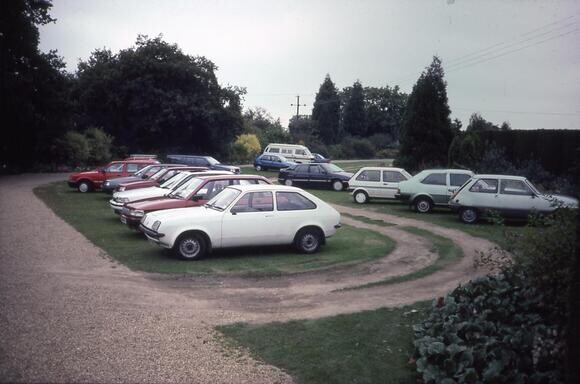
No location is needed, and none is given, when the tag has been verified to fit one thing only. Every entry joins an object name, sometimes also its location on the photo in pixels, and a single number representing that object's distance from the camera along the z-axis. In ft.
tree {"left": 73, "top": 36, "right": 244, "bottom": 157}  143.54
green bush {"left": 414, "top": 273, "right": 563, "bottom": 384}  17.29
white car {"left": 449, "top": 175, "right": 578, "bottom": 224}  53.47
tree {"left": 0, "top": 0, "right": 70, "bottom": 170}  106.32
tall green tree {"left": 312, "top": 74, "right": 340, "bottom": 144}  254.47
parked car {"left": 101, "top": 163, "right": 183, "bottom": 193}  70.85
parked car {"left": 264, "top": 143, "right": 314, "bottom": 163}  137.49
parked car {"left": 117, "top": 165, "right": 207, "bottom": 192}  61.52
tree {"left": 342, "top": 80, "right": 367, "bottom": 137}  268.62
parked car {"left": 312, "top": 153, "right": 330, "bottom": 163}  146.00
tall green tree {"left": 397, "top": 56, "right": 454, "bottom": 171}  101.35
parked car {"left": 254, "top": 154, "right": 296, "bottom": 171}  131.34
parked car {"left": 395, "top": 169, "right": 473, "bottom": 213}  62.95
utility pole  265.52
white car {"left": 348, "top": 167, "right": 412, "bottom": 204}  73.20
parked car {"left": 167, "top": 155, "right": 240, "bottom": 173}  107.28
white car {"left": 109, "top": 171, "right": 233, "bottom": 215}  50.93
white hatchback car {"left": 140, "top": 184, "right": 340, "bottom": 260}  35.65
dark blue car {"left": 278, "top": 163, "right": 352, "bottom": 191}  93.61
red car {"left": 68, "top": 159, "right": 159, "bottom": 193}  80.59
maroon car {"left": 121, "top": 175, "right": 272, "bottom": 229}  43.01
